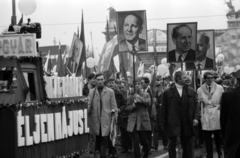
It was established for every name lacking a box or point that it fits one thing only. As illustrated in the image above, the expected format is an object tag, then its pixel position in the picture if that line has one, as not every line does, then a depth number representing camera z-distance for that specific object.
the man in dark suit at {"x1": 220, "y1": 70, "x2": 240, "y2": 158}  8.04
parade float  11.33
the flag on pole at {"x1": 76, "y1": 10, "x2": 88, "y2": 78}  20.11
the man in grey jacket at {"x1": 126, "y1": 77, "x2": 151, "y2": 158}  14.00
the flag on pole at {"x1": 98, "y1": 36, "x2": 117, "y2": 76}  22.28
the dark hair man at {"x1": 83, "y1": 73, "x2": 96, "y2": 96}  15.25
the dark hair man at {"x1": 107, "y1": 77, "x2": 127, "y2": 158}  15.38
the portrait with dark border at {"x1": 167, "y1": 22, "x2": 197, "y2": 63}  16.81
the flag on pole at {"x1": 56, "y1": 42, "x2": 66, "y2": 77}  22.69
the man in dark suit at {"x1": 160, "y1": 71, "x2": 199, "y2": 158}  12.20
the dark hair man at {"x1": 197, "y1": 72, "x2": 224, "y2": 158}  13.41
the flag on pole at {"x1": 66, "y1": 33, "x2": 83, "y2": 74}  21.02
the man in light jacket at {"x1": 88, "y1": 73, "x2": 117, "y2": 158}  13.05
